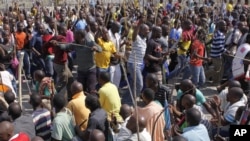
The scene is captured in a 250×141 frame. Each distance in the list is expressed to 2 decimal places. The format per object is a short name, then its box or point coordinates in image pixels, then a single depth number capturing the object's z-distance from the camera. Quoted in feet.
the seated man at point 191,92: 22.06
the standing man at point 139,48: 29.66
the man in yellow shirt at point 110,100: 22.66
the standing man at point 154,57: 29.58
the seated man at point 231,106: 20.63
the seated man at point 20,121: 18.90
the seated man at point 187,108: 20.08
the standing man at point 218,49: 34.19
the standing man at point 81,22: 40.47
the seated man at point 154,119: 19.83
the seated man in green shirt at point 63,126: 19.07
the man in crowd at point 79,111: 20.67
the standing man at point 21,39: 36.55
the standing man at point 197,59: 32.42
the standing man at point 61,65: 29.64
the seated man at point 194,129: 17.51
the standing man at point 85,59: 28.81
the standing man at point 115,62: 30.95
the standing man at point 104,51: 29.81
